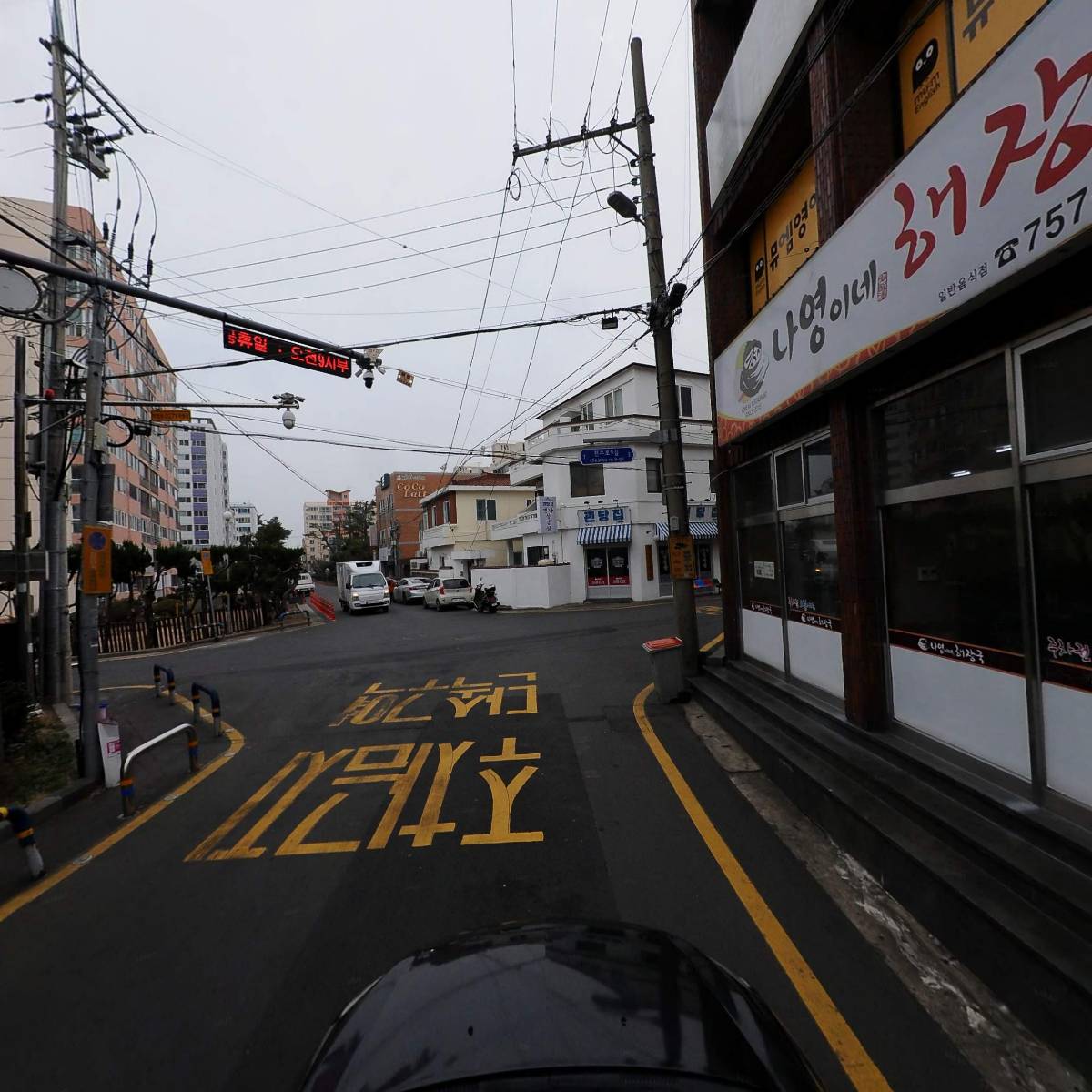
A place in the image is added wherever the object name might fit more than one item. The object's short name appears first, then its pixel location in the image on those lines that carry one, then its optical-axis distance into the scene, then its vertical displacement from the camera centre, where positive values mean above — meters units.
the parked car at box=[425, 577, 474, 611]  30.70 -1.38
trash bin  9.03 -1.65
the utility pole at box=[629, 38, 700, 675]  9.52 +2.68
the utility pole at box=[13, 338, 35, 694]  10.32 +0.95
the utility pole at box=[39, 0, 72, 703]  11.31 +2.28
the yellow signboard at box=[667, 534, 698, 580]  9.47 -0.01
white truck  30.80 -0.90
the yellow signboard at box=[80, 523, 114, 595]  7.10 +0.27
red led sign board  7.54 +2.89
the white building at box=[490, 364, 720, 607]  26.72 +2.35
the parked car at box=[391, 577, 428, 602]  37.84 -1.36
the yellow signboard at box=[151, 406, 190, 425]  11.47 +3.16
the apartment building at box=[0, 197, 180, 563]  11.77 +7.63
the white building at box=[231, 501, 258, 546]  124.50 +12.07
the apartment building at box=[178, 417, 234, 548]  89.44 +13.22
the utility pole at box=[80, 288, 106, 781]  7.11 +0.86
